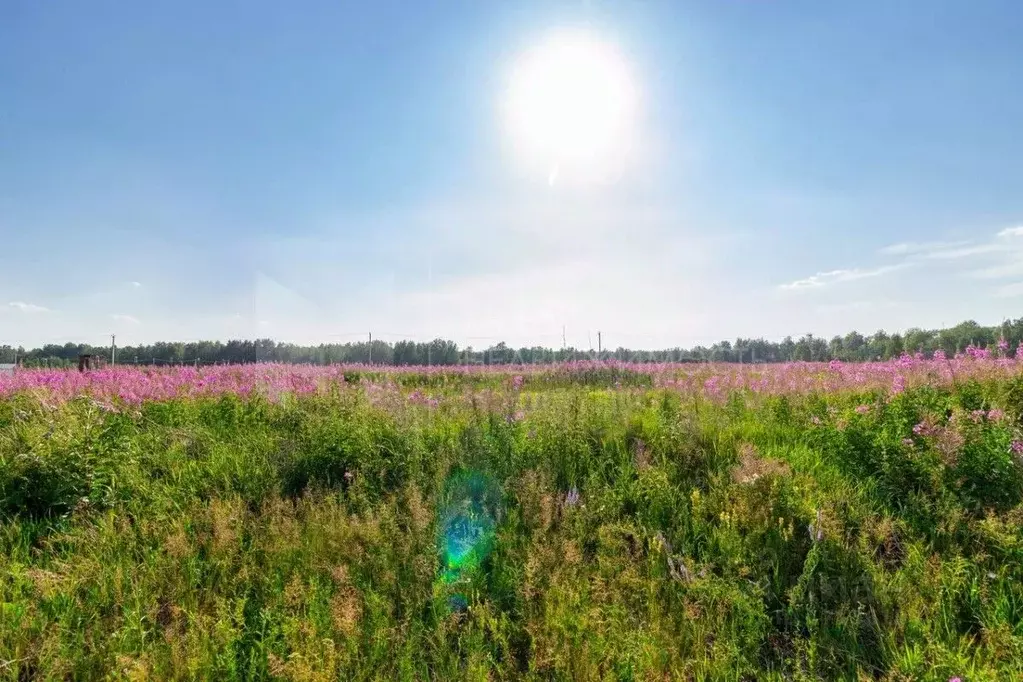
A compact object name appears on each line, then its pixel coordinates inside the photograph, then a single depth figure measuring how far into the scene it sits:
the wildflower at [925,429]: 4.68
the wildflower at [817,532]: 3.62
